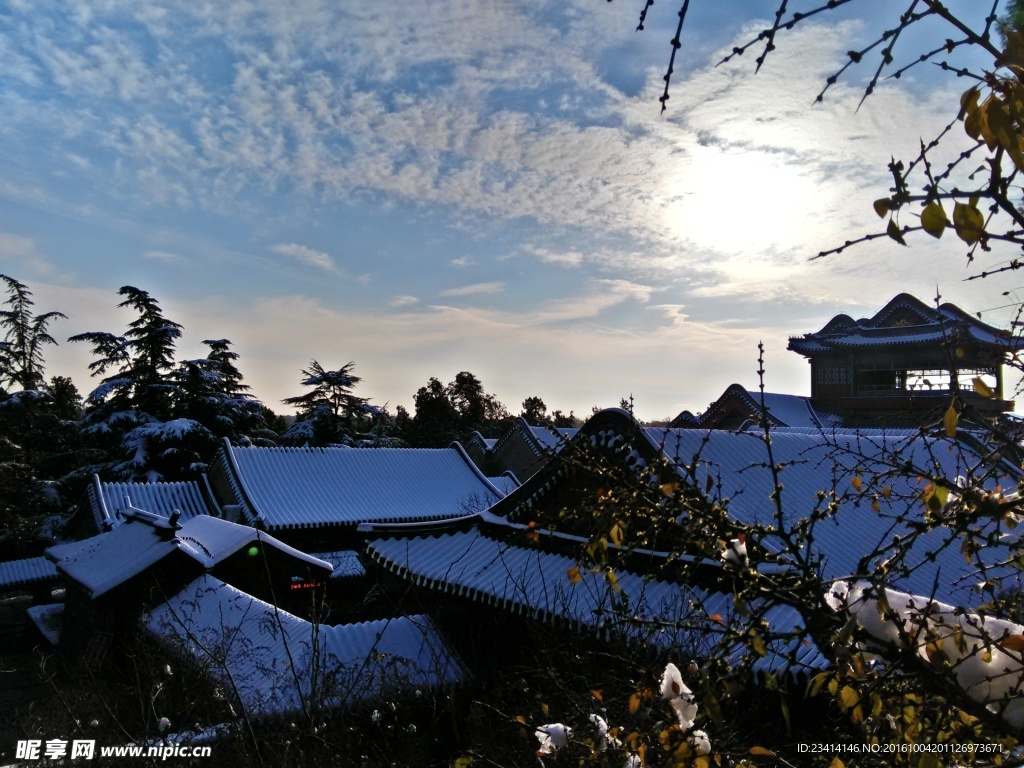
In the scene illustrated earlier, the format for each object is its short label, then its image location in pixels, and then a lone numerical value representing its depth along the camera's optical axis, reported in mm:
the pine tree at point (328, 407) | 29250
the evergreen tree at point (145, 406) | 23172
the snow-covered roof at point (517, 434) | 29703
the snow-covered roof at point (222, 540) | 11133
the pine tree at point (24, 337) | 27344
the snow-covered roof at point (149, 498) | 17609
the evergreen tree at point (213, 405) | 25391
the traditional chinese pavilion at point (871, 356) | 23266
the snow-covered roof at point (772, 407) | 24812
